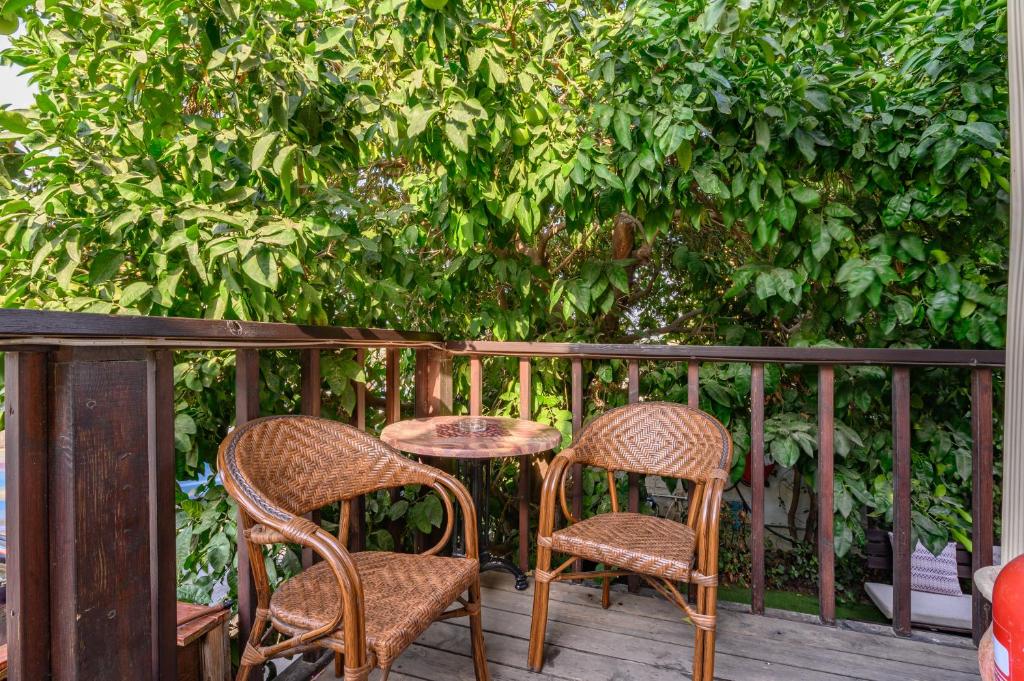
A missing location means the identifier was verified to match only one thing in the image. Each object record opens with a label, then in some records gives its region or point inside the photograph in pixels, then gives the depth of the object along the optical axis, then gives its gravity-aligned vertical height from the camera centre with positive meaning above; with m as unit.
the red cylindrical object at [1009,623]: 0.60 -0.34
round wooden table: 1.72 -0.37
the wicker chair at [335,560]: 1.13 -0.57
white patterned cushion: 2.61 -1.19
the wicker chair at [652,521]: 1.54 -0.62
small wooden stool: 1.47 -0.89
